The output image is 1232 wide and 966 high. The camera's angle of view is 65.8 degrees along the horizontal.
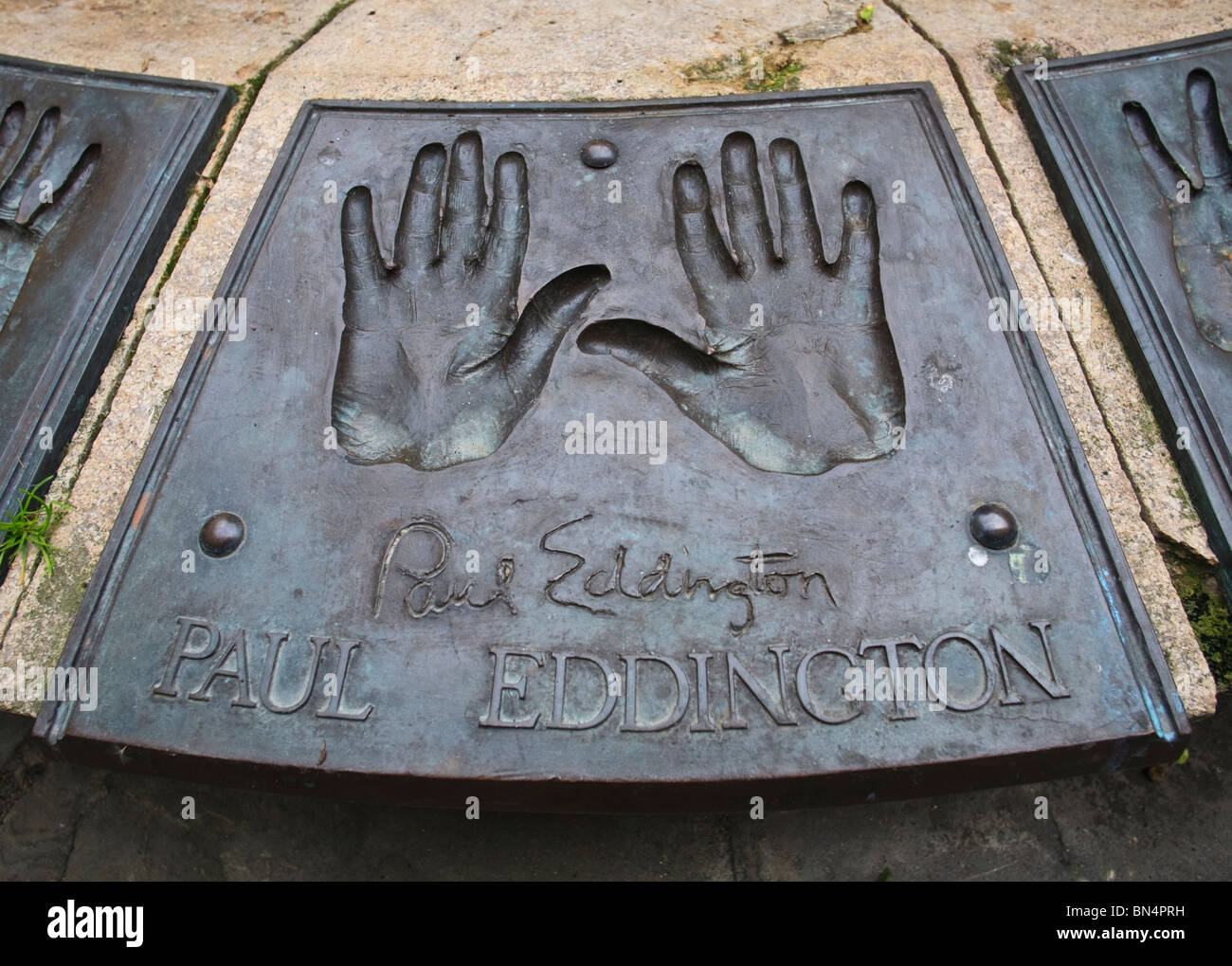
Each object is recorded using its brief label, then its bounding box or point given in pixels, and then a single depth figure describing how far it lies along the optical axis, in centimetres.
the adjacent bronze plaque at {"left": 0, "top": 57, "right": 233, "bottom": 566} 48
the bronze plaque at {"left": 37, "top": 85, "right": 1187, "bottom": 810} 39
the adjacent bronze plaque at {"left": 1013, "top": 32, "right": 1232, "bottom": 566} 46
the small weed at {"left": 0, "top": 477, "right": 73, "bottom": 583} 45
